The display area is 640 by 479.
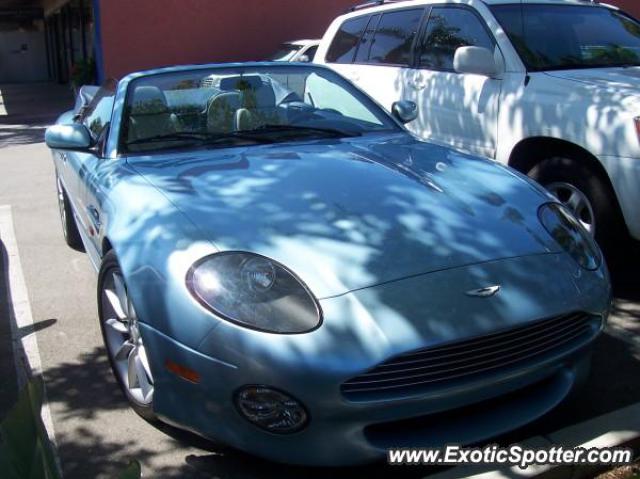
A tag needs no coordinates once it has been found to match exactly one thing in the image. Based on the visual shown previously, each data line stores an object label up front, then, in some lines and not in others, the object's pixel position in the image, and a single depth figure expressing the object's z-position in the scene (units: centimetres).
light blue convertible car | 238
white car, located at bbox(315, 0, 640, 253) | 427
